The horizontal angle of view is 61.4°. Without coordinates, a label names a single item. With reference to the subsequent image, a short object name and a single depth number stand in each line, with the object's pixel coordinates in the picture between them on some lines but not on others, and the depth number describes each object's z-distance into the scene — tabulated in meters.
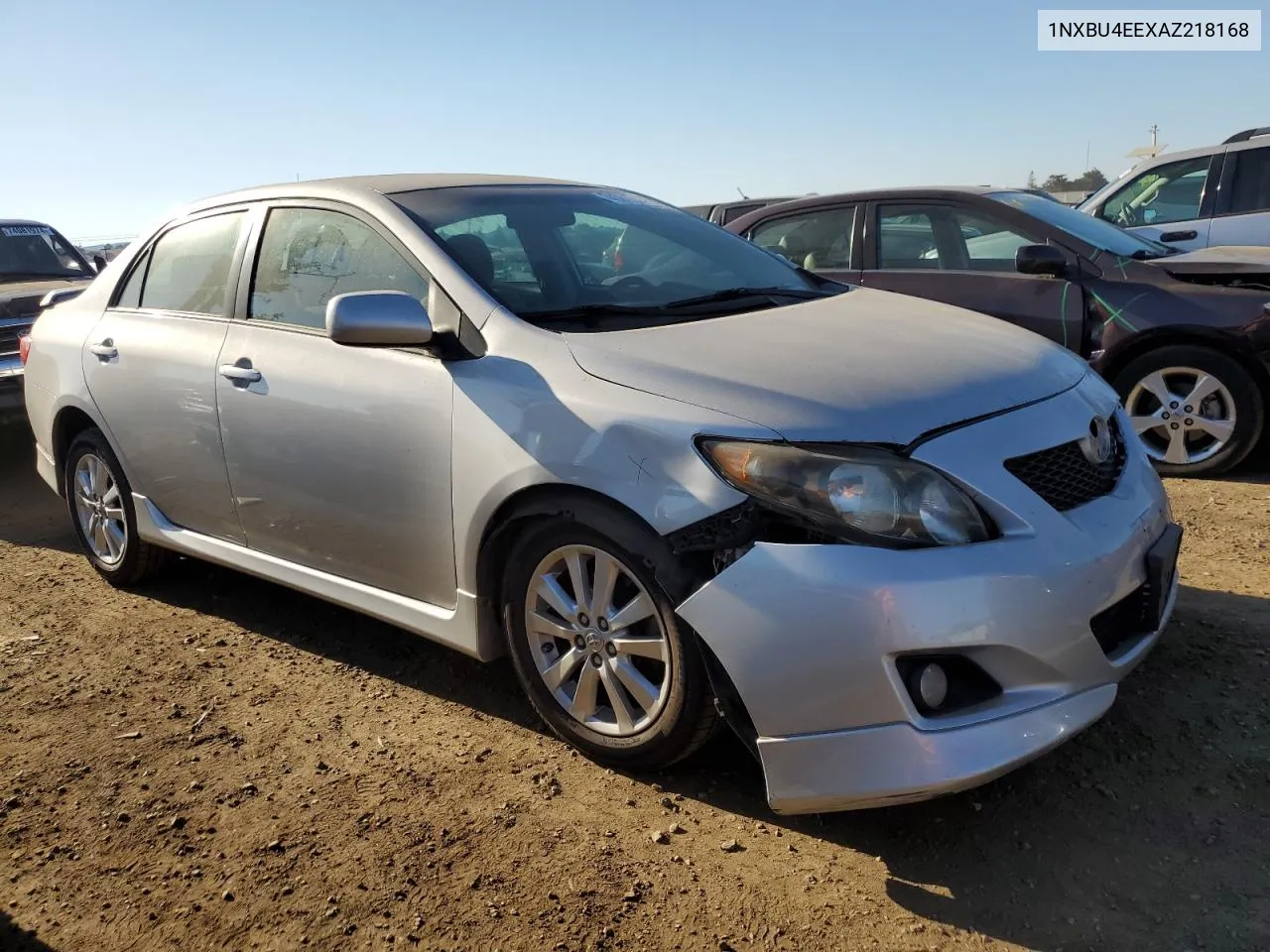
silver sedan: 2.42
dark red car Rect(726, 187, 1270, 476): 5.37
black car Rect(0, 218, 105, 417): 7.36
